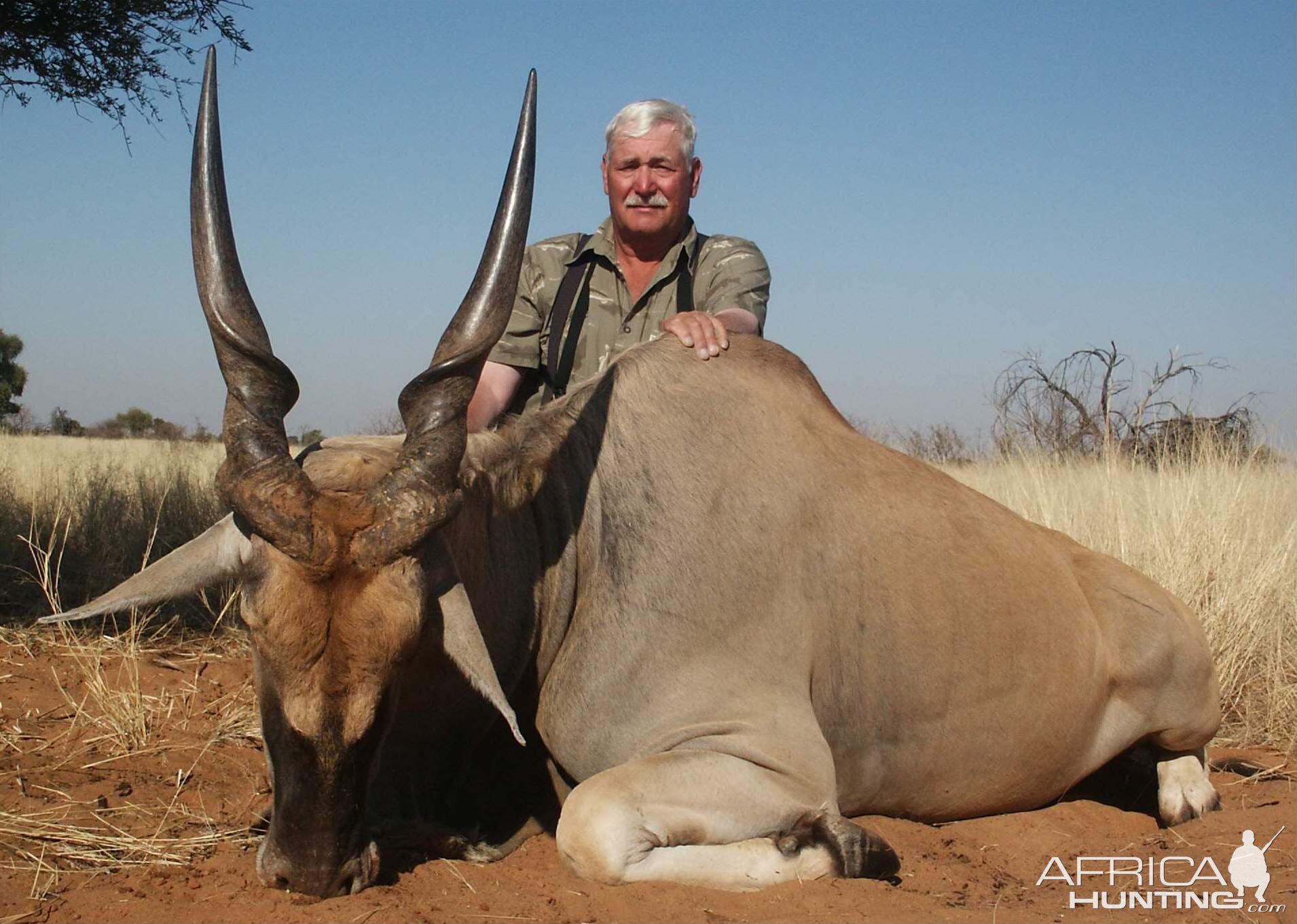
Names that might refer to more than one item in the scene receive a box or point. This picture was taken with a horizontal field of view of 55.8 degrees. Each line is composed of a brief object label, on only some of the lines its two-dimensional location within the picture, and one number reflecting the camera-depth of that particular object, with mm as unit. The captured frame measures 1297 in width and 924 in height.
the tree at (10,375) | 31953
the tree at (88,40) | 7676
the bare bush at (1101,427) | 13406
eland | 3178
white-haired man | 6082
